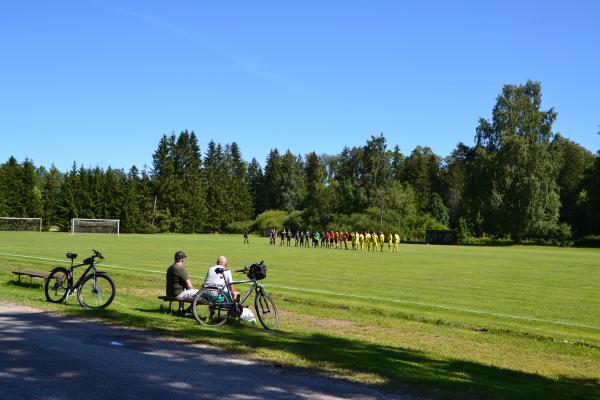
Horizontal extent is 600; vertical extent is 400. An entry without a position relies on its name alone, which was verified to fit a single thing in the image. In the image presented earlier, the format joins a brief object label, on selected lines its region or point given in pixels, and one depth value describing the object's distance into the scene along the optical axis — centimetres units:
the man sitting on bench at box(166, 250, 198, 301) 1196
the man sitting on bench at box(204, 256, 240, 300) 1092
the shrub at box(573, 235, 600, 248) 7224
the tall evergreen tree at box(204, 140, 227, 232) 11350
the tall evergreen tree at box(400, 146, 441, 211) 11462
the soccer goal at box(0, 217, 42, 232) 8106
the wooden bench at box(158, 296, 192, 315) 1156
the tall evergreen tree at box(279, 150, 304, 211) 12338
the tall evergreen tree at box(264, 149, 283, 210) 12712
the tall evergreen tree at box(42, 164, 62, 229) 8831
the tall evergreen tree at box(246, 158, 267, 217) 13262
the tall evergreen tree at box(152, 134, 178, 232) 10375
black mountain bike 1176
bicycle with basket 1064
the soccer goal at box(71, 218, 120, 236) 8475
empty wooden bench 1489
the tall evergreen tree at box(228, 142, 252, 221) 11794
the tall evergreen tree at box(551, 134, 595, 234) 7412
